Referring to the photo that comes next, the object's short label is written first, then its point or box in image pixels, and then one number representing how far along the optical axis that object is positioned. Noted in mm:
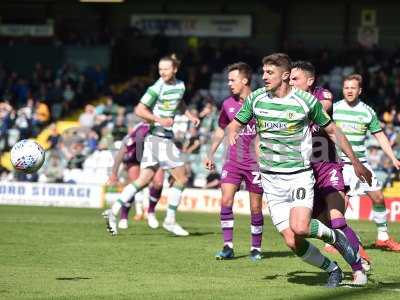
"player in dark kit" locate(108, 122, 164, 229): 16281
